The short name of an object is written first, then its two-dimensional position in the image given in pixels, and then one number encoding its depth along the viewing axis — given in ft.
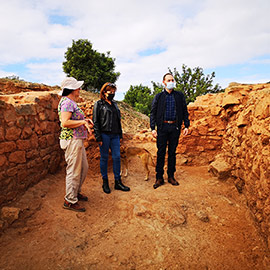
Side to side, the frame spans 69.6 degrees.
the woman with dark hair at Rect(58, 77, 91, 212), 8.82
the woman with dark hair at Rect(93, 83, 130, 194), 11.12
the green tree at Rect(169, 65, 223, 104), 66.65
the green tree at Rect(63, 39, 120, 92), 63.36
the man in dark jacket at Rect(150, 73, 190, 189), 11.88
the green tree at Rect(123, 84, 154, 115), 90.69
